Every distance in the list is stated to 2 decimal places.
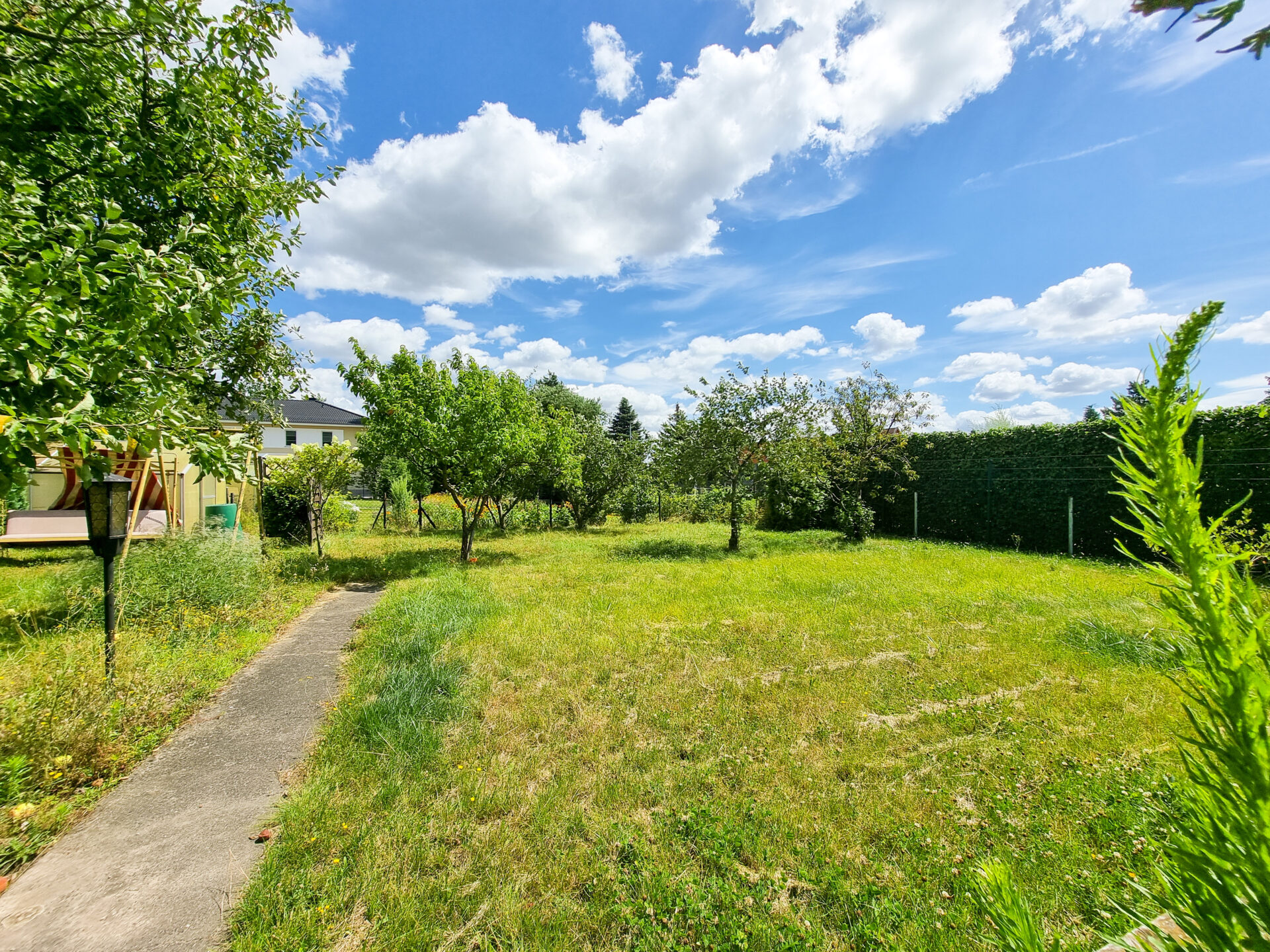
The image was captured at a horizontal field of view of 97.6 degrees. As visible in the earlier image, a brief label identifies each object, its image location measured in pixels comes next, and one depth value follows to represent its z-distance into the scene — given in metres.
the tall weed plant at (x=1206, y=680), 0.73
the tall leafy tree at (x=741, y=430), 12.69
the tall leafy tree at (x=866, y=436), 14.41
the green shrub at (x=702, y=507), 19.95
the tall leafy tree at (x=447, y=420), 10.36
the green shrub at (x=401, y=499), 19.08
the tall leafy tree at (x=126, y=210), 2.68
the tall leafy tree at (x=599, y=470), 18.05
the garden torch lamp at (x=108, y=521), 4.12
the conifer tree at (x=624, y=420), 46.96
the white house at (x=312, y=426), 36.06
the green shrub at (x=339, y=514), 14.27
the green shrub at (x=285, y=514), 12.99
